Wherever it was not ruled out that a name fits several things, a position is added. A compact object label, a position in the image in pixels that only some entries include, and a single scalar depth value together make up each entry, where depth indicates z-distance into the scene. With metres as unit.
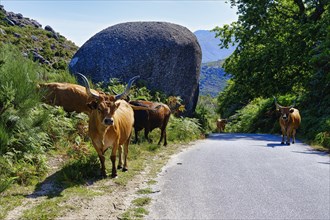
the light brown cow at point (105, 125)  6.75
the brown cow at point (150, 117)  11.41
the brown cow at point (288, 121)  13.92
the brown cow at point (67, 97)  9.79
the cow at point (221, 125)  29.52
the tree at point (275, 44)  20.45
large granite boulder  16.03
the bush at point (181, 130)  13.85
